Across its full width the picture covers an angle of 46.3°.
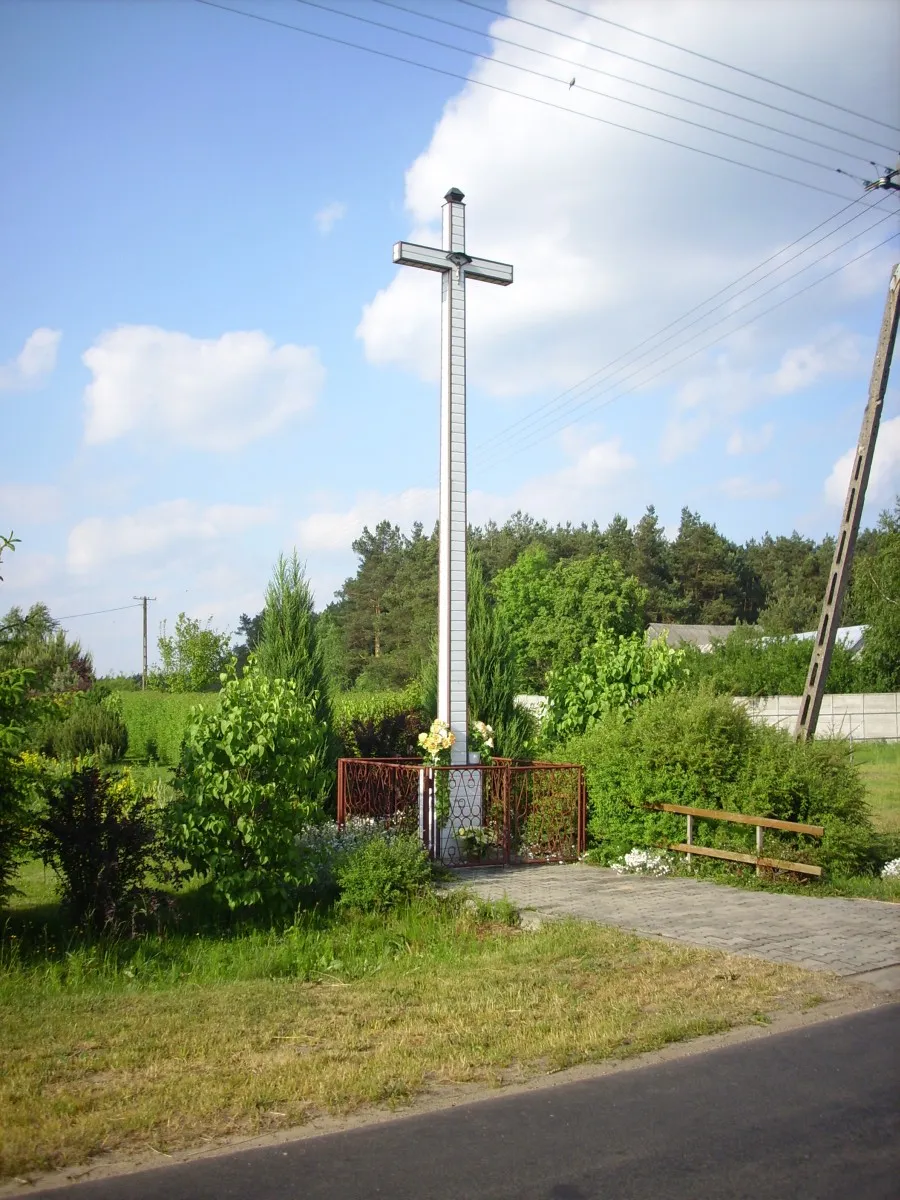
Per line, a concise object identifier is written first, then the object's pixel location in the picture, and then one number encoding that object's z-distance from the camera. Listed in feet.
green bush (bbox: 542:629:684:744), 52.70
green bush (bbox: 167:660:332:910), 31.73
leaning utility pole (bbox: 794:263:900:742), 50.83
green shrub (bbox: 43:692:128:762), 93.97
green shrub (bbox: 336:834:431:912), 32.63
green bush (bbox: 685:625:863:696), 122.52
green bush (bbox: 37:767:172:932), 30.06
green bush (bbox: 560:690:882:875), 38.06
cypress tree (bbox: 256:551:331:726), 54.65
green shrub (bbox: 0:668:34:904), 27.12
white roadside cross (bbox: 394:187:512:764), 45.29
